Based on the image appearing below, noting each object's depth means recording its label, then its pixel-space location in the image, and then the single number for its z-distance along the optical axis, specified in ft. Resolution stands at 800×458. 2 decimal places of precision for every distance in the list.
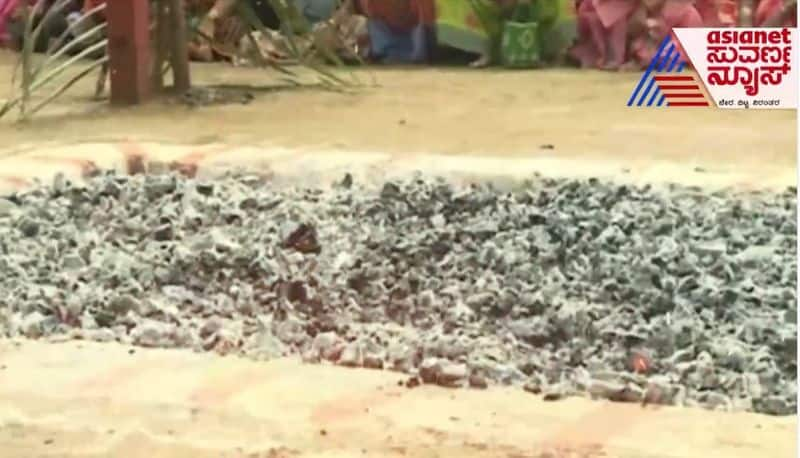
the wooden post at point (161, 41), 30.55
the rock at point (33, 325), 18.51
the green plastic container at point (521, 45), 35.23
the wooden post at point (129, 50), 29.71
